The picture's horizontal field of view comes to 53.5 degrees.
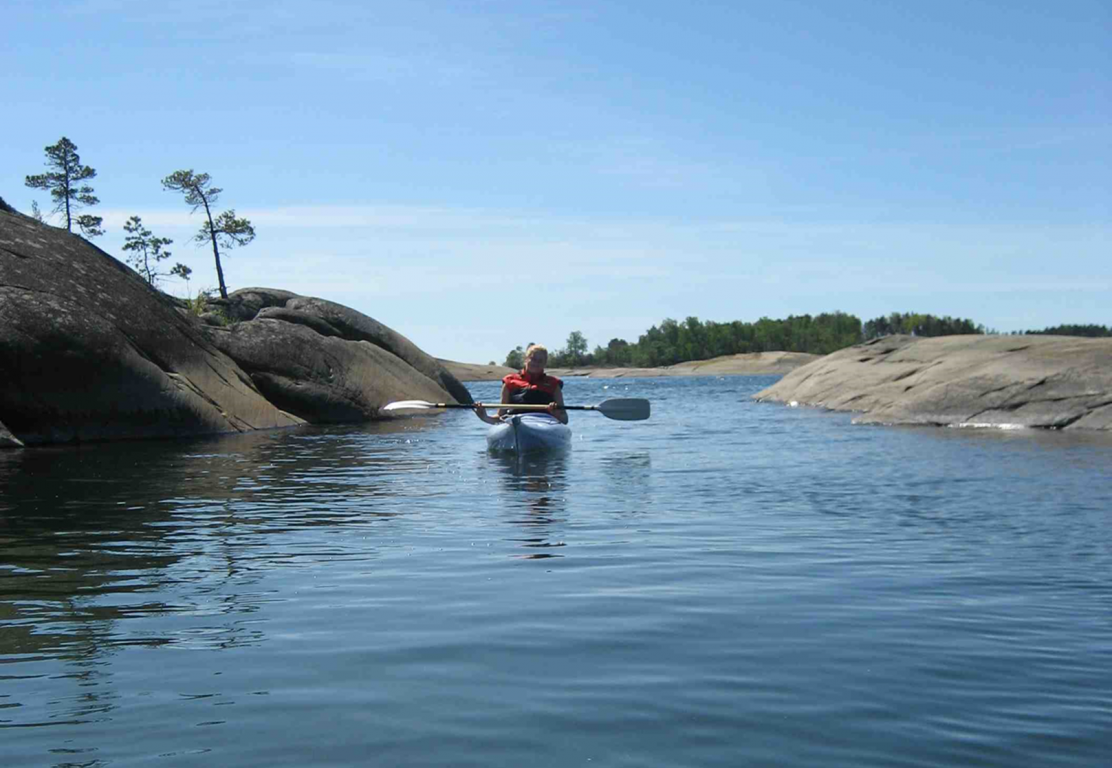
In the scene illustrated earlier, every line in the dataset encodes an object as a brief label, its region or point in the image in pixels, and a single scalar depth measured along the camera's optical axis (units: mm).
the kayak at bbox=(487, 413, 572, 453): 16109
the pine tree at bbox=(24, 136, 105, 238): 45906
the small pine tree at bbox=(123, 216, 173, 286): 45750
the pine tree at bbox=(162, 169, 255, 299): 44250
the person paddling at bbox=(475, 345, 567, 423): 17266
